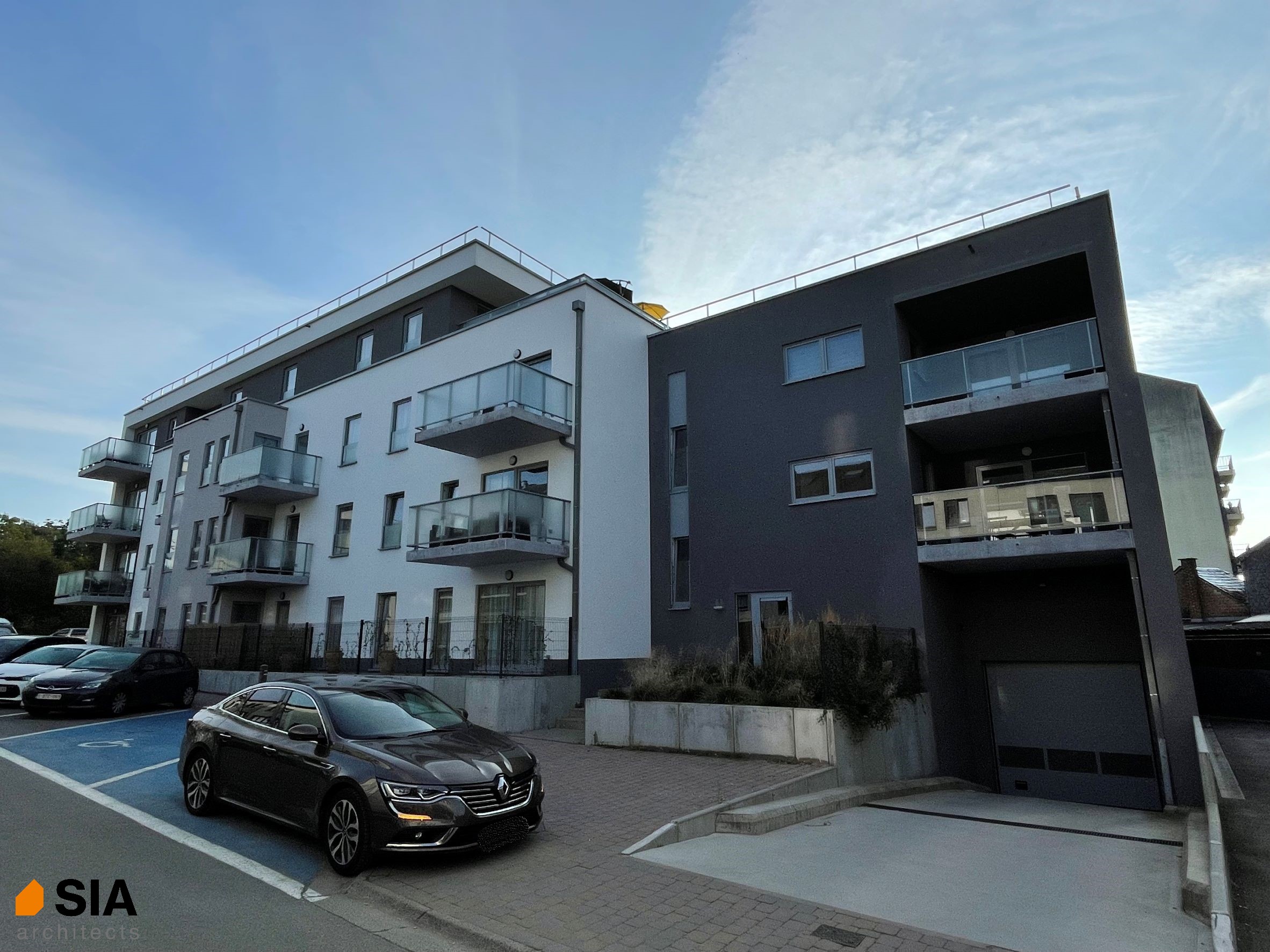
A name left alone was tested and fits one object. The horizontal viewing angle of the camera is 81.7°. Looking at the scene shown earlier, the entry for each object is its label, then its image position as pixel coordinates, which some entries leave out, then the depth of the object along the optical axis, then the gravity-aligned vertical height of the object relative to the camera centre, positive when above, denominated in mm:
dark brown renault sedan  5770 -1130
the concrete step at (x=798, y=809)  7398 -1911
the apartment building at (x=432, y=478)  16812 +4504
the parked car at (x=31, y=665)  16328 -635
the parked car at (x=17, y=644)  19828 -180
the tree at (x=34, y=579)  44281 +3513
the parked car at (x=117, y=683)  14422 -940
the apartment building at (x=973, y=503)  12852 +2528
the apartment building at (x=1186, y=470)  29203 +6379
